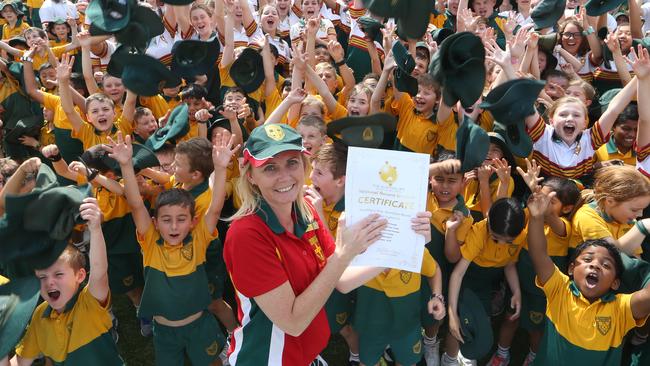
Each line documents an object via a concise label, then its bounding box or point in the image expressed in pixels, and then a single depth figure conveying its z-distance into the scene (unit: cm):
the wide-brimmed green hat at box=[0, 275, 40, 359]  209
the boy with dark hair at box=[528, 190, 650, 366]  262
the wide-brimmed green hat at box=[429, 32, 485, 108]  211
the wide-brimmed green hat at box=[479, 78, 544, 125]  253
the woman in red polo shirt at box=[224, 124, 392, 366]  178
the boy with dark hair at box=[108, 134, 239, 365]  312
